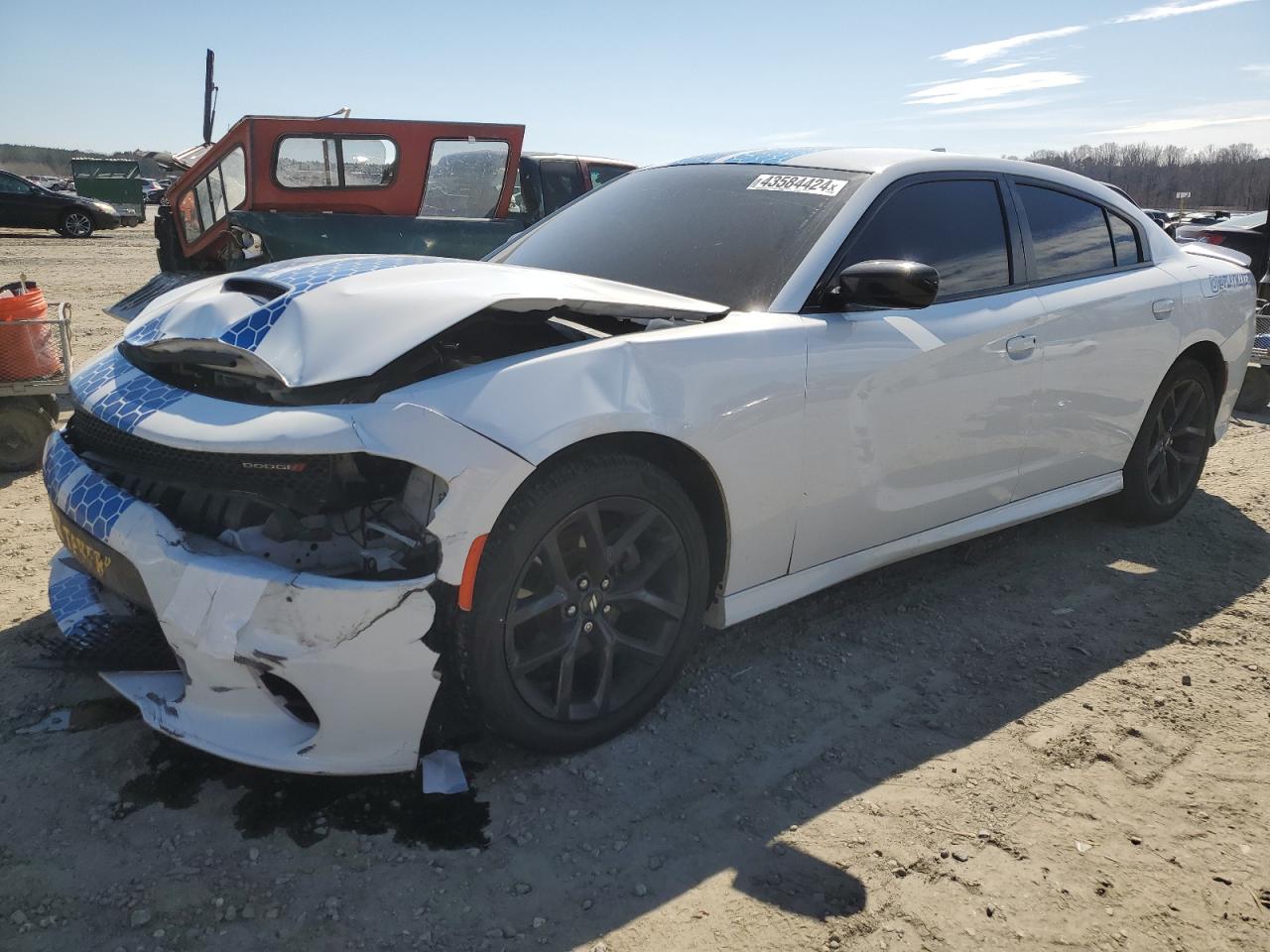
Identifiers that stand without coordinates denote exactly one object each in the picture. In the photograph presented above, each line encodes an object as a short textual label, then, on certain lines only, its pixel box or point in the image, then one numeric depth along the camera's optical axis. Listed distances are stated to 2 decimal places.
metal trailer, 4.96
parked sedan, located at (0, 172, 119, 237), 21.55
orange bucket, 4.95
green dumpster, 31.11
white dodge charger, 2.23
